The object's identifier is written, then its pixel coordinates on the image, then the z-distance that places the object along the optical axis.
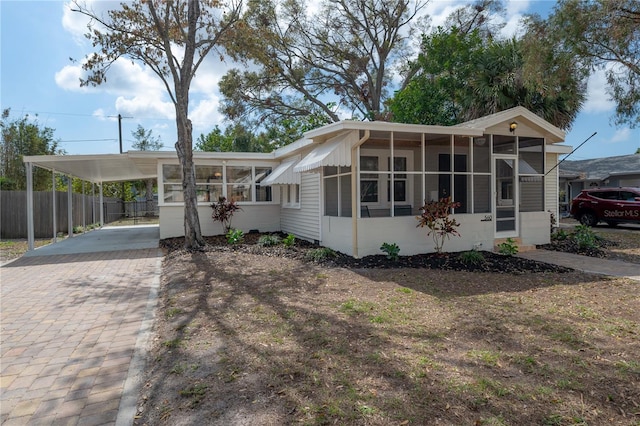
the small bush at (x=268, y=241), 11.05
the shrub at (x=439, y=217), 8.59
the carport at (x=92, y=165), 11.39
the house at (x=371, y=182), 8.91
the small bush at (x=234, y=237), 11.60
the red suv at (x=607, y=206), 15.38
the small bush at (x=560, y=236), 11.41
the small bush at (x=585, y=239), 9.97
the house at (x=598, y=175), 21.70
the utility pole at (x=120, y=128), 31.53
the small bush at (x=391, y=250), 8.57
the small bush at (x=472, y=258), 8.27
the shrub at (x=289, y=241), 10.79
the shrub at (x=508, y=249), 9.10
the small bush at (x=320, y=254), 8.80
